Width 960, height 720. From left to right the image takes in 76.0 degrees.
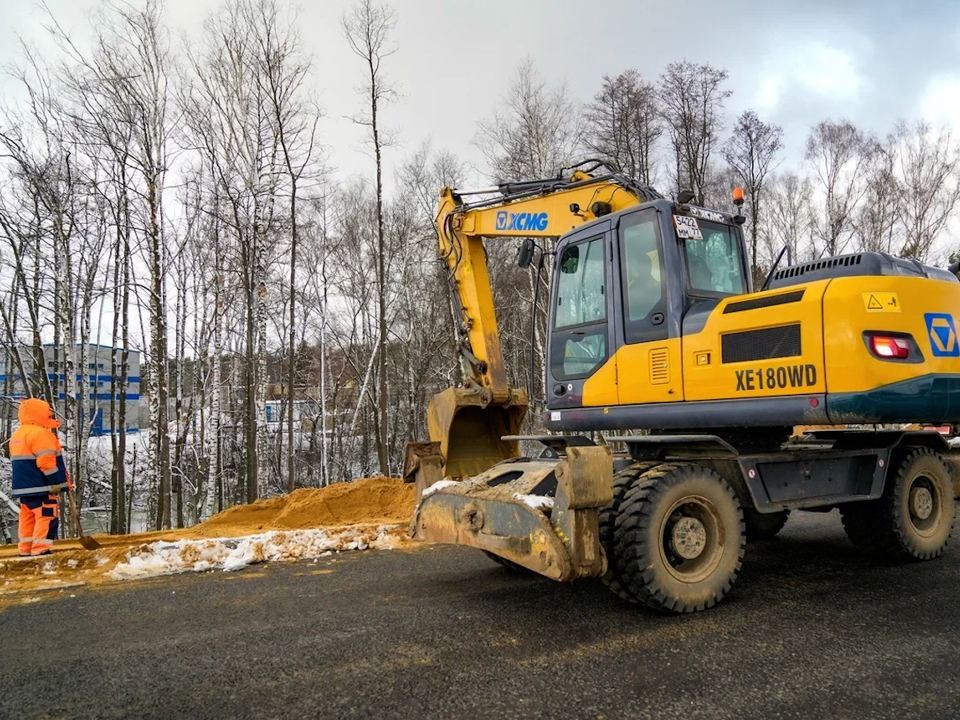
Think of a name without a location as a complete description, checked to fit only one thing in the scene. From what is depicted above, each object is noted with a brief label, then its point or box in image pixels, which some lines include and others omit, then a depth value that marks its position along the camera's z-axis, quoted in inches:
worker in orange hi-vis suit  256.5
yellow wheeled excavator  159.0
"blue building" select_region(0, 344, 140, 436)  667.4
